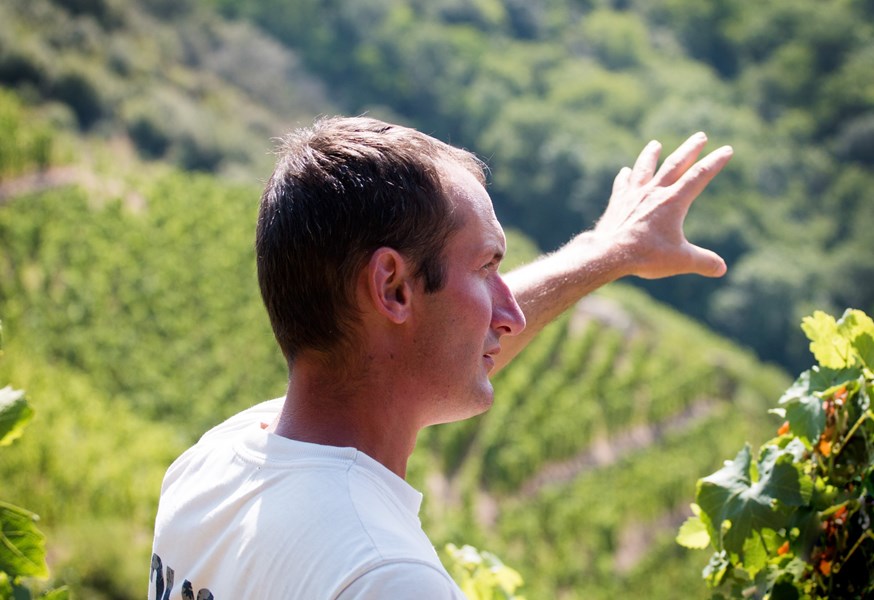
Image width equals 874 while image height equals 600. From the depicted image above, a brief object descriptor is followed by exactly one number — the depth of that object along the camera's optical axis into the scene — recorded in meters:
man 1.89
